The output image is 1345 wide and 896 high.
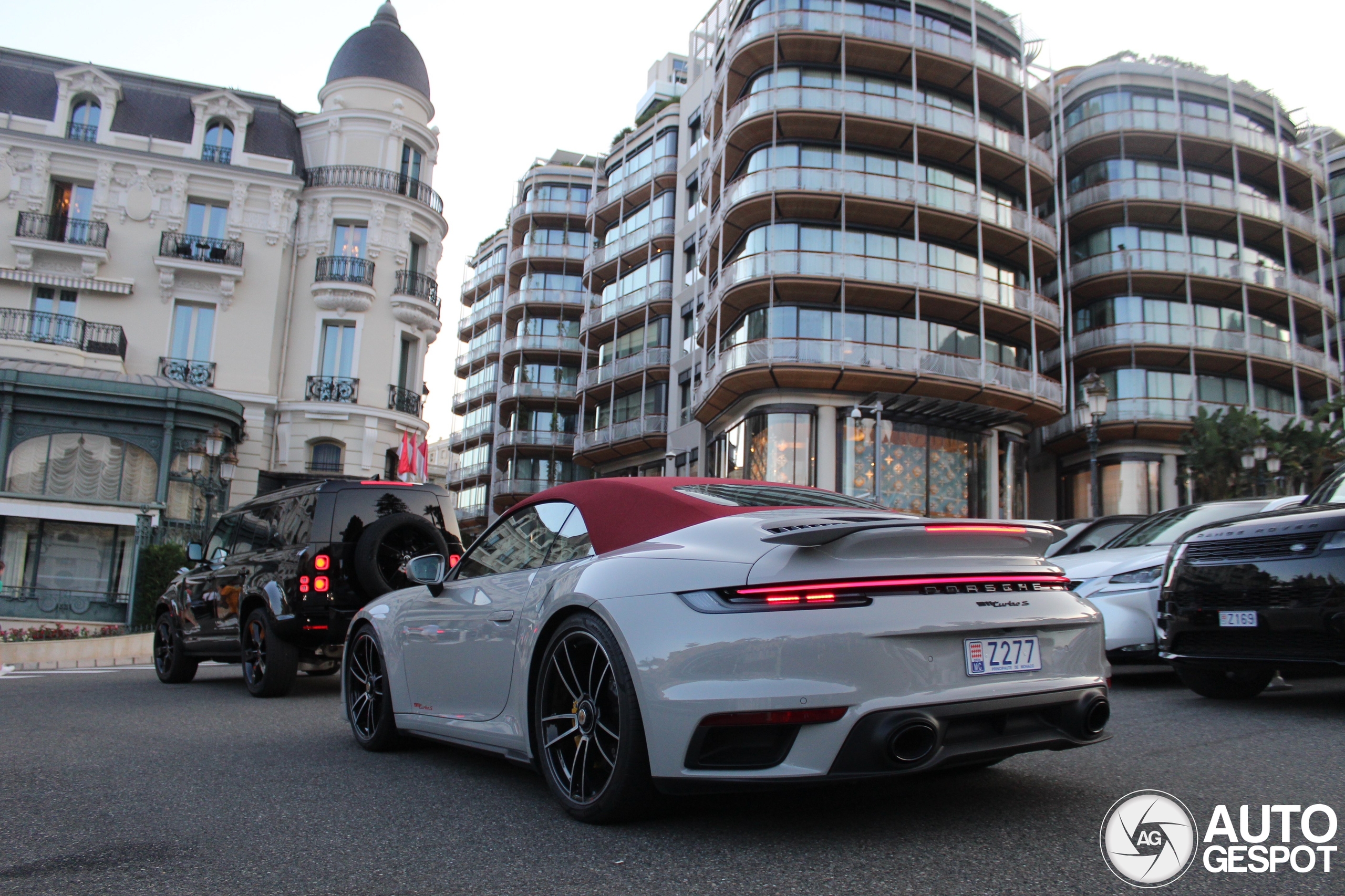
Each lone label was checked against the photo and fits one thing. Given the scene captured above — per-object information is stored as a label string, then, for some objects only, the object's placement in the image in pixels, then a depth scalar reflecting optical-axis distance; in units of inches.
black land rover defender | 323.6
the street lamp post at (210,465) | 773.9
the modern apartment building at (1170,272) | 1438.2
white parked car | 302.0
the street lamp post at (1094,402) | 740.6
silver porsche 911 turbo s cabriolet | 114.6
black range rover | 210.2
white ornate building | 1111.0
